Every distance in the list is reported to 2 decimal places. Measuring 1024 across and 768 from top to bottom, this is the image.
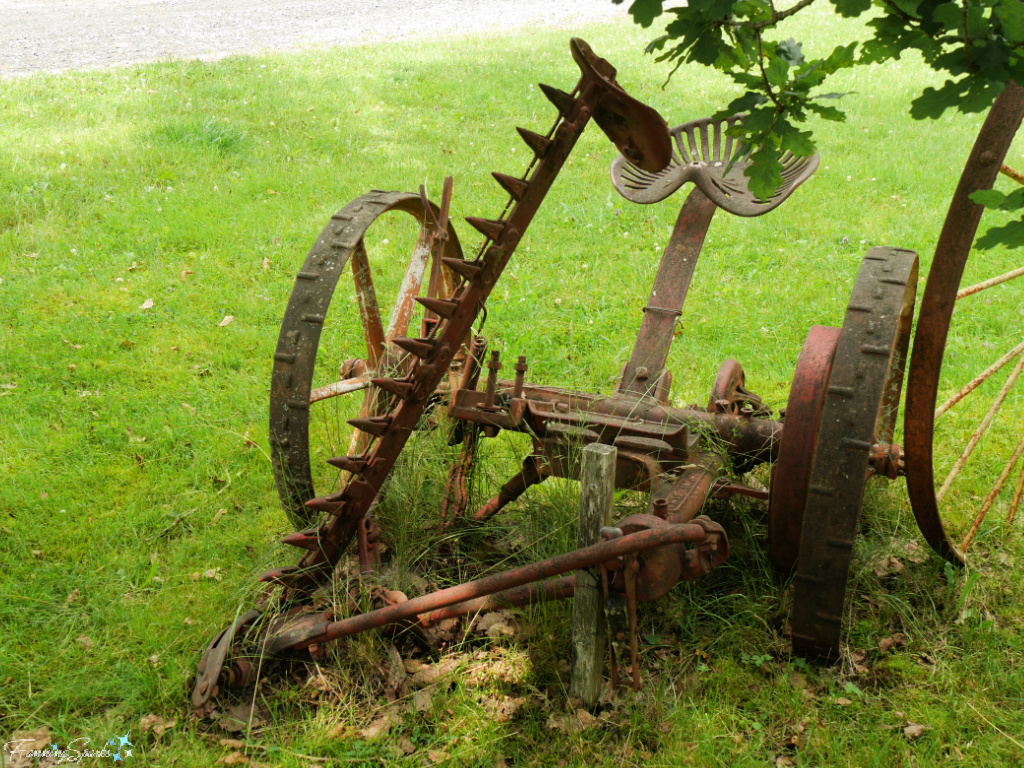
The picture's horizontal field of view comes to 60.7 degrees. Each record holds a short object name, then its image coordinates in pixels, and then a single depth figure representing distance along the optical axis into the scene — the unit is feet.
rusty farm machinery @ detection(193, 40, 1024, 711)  7.59
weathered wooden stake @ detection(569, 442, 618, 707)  7.70
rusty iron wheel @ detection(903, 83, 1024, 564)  7.59
